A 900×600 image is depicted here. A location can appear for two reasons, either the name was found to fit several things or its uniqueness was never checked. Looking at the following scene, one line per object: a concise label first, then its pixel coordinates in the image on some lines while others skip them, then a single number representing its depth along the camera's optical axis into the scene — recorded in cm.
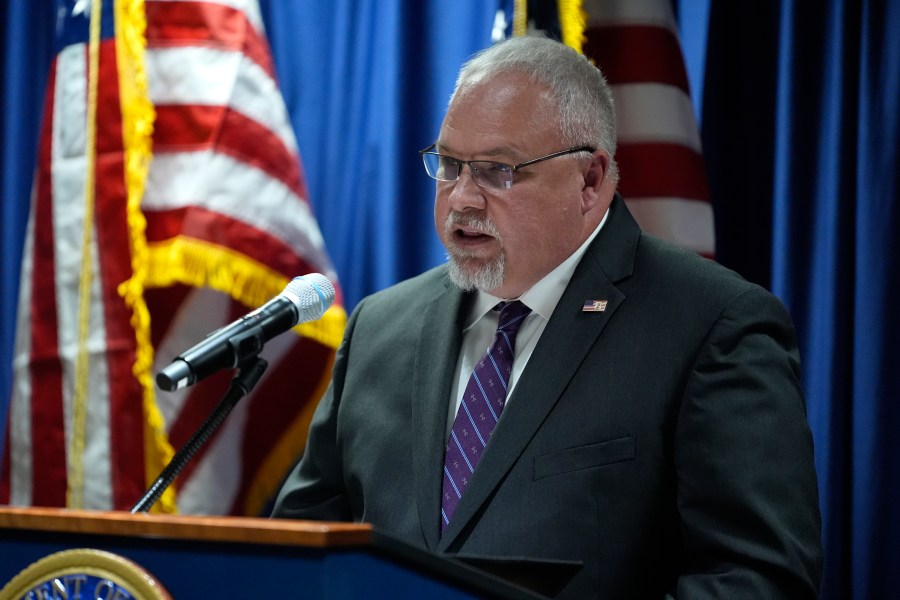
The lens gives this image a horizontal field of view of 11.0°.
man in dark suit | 497
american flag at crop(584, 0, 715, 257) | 554
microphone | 477
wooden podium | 457
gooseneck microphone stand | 482
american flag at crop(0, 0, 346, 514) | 562
